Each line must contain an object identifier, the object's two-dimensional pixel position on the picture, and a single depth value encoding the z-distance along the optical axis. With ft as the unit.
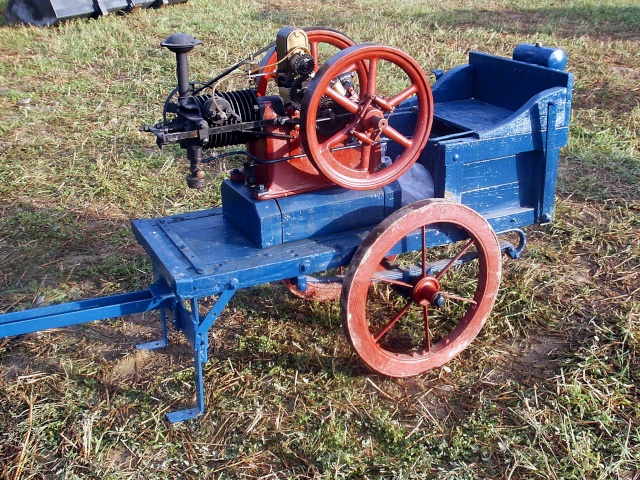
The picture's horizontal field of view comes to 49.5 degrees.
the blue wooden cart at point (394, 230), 9.75
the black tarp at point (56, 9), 29.58
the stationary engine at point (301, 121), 9.34
